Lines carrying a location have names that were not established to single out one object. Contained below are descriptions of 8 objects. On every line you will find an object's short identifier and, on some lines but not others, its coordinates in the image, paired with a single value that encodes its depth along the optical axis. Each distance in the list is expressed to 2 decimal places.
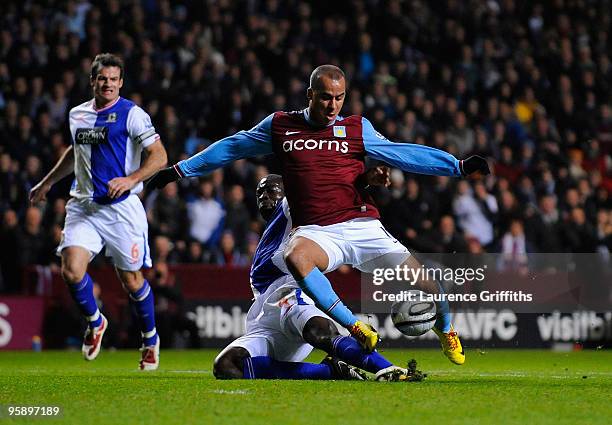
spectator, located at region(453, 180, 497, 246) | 34.28
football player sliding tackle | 15.47
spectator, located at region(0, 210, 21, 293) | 29.94
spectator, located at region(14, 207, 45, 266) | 29.97
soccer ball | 16.12
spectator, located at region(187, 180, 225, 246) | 32.22
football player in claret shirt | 16.17
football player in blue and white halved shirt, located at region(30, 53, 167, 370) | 19.14
